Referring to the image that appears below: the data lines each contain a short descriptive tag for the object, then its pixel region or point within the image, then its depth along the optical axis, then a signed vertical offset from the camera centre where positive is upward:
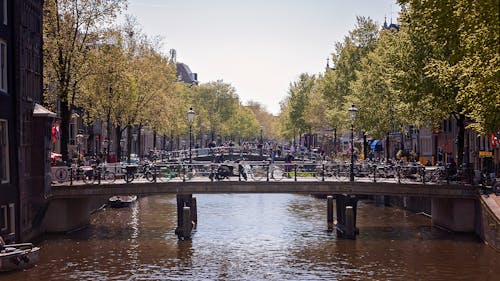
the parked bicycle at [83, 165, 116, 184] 50.88 -1.79
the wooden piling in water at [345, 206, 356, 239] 48.47 -4.81
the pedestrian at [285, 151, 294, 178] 53.26 -1.53
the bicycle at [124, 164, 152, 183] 51.66 -1.64
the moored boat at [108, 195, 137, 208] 70.00 -4.77
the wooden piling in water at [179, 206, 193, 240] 48.88 -4.77
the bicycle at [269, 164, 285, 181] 52.28 -1.76
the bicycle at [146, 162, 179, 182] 51.23 -1.77
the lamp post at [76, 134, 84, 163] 87.79 +0.64
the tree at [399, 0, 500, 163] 30.77 +4.24
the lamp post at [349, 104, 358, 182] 49.13 +1.85
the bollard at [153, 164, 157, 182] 50.38 -1.61
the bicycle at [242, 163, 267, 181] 52.78 -1.68
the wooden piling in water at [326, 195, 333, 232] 56.66 -4.68
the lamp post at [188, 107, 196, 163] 55.78 +2.23
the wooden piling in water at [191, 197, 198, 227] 55.88 -4.59
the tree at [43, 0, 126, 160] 55.59 +7.68
